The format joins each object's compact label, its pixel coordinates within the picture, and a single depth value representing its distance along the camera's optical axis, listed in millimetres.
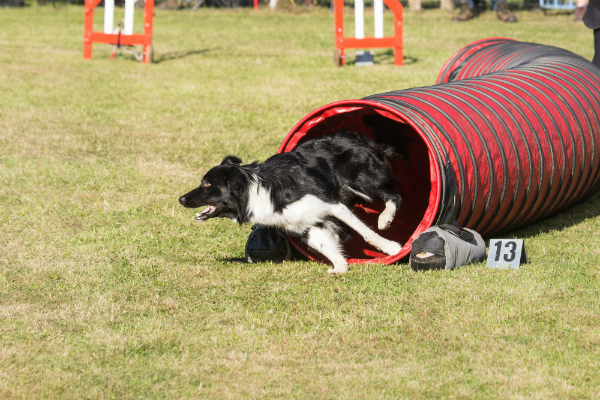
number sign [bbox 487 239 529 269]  11219
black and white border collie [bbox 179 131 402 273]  11258
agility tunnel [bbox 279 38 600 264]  11297
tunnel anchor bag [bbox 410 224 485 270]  10797
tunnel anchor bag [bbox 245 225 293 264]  12141
